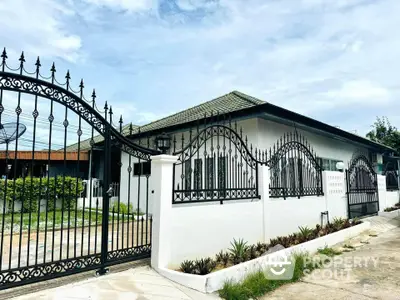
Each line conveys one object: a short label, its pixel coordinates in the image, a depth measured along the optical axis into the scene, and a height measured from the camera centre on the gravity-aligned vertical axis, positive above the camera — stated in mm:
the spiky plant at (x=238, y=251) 4434 -1197
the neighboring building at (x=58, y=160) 12441 +995
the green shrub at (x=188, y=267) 3854 -1217
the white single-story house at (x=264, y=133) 7335 +1609
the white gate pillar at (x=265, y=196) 5730 -346
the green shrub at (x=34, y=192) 10391 -423
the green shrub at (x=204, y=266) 3807 -1209
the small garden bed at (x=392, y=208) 11197 -1226
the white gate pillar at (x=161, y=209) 3924 -411
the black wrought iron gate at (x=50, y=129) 3207 +663
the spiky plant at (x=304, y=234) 6009 -1224
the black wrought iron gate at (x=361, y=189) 9445 -380
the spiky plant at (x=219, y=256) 4446 -1247
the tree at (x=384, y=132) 19167 +3535
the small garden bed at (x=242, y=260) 3561 -1269
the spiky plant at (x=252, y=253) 4566 -1238
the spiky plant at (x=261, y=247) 5111 -1270
